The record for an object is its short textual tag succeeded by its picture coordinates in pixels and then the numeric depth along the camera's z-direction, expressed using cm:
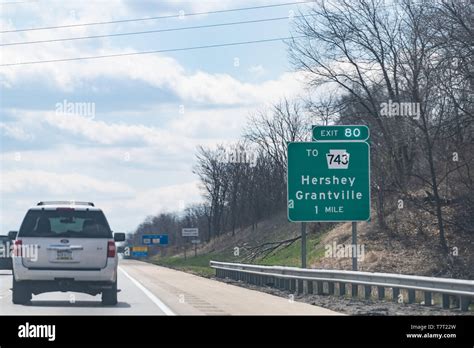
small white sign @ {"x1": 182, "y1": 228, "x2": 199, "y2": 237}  8444
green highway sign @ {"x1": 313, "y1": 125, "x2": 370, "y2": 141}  3031
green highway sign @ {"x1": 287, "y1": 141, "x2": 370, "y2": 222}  3014
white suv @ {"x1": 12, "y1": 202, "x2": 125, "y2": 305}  2097
